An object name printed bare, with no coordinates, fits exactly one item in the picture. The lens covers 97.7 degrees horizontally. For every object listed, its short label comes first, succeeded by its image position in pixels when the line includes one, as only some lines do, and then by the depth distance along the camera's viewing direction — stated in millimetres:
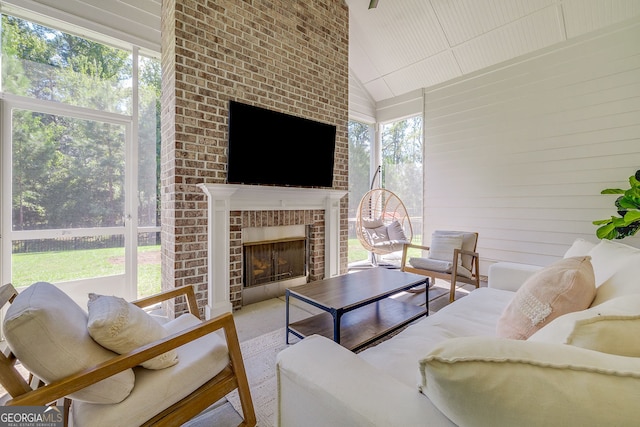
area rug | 1553
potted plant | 2517
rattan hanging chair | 4488
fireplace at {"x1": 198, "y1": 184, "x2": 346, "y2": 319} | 2709
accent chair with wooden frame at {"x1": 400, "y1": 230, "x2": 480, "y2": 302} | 2970
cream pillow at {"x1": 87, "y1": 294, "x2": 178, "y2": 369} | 1048
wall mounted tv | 2852
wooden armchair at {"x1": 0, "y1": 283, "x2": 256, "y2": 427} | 905
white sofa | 509
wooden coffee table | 1914
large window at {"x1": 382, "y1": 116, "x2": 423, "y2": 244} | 5062
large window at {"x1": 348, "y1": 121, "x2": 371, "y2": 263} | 5281
